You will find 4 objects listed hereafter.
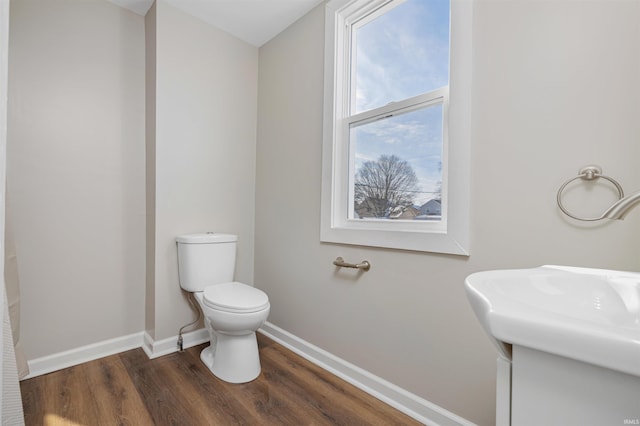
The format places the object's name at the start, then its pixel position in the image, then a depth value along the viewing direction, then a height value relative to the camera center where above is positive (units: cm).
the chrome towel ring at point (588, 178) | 93 +12
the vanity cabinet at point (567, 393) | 34 -22
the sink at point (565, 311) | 33 -15
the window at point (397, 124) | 131 +46
